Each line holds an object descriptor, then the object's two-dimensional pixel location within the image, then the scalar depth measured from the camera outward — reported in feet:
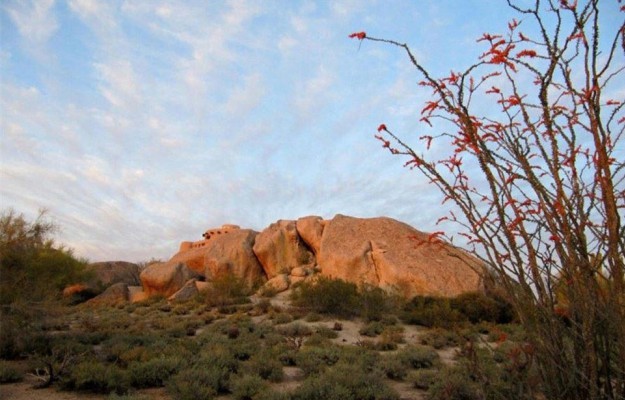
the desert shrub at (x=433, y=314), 52.26
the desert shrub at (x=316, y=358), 31.27
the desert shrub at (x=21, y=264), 37.93
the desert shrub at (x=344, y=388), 24.59
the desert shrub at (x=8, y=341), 34.35
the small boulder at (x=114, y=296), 90.05
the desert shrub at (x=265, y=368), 29.50
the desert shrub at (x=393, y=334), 43.39
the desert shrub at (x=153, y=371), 28.22
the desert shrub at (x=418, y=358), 34.55
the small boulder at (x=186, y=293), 78.33
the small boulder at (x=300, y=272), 84.79
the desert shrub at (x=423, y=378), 28.68
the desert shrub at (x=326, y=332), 45.86
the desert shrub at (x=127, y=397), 23.47
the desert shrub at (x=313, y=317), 55.01
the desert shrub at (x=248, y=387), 25.54
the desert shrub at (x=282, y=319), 53.82
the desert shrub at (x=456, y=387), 24.89
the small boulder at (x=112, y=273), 108.37
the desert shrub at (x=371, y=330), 48.15
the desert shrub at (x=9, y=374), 28.18
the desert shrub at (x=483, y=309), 56.39
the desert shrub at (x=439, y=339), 43.04
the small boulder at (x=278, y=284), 80.38
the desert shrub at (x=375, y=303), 55.52
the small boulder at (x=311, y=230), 92.58
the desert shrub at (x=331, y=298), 58.65
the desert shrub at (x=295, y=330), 46.62
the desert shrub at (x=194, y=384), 24.93
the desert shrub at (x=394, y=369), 30.96
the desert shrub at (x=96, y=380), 26.81
